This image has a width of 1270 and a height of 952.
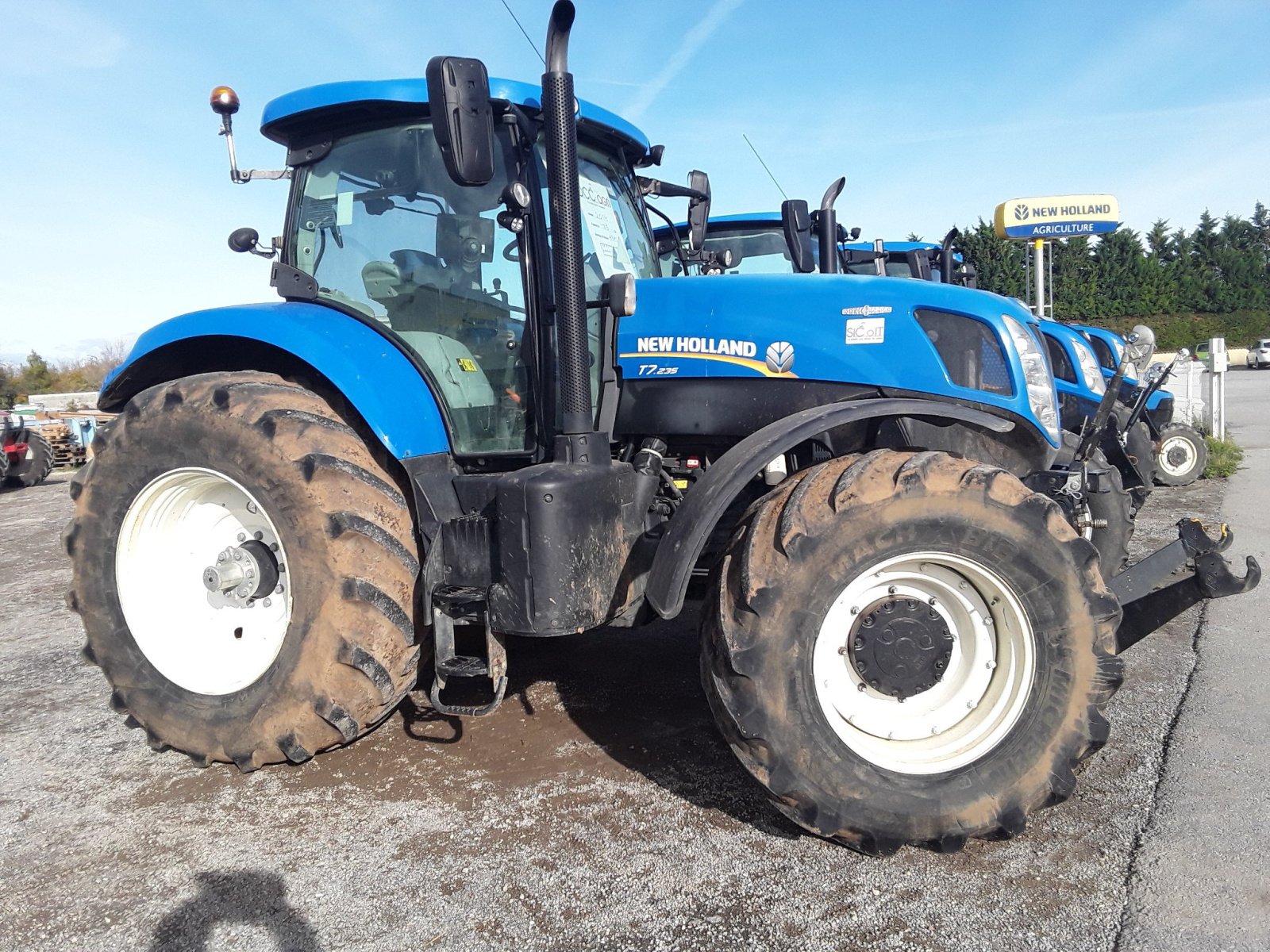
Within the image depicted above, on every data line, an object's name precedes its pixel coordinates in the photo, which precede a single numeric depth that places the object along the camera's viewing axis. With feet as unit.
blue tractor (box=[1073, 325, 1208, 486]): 28.94
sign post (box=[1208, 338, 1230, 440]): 35.09
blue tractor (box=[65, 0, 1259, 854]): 8.00
